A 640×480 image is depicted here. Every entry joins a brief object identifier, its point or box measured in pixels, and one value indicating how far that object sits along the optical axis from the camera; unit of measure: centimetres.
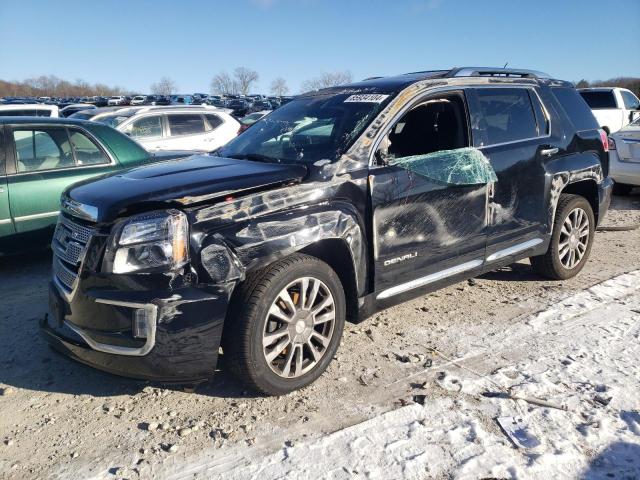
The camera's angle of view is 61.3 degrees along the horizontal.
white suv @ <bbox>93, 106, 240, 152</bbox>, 1070
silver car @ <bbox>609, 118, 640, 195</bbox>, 892
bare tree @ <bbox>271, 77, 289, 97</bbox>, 9219
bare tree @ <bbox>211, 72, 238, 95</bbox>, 9219
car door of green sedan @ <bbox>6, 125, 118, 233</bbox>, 540
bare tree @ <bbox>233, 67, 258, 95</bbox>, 9506
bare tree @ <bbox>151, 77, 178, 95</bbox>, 9773
